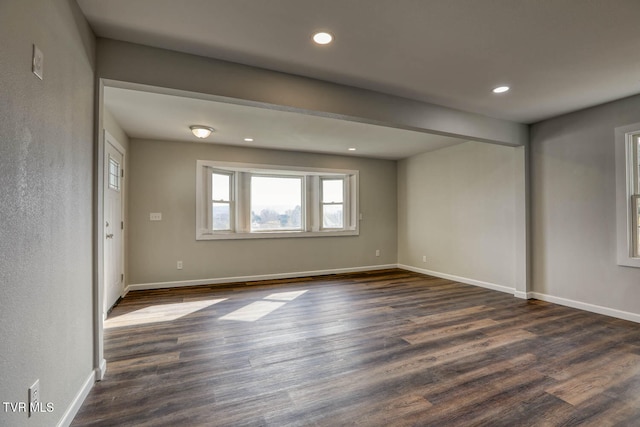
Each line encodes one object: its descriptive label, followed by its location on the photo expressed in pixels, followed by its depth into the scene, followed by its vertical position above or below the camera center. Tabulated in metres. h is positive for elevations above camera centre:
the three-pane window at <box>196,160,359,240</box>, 5.36 +0.26
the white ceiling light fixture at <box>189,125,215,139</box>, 4.15 +1.15
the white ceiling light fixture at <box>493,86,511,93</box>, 3.06 +1.25
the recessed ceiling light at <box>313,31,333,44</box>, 2.16 +1.26
